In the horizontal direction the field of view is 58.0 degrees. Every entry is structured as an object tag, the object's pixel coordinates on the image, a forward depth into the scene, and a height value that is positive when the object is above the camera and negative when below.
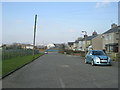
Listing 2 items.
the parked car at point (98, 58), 10.04 -1.24
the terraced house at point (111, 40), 25.61 +1.20
